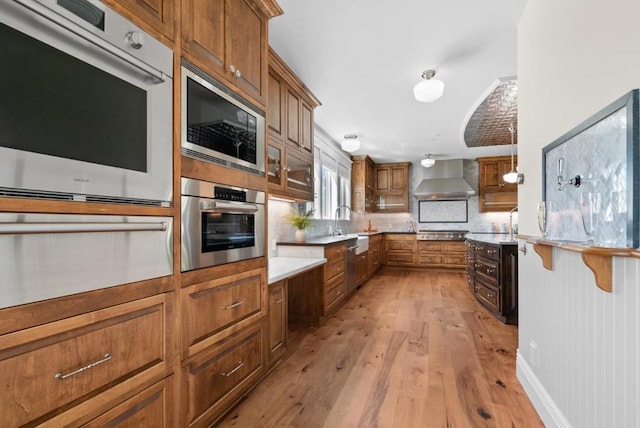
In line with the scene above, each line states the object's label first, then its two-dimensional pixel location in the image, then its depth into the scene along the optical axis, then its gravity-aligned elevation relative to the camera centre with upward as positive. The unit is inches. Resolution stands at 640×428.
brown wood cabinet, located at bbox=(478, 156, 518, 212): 264.2 +25.8
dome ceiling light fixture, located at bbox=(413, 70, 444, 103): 107.5 +45.5
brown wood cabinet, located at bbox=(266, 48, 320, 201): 100.0 +30.9
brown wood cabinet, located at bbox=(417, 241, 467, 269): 259.9 -34.4
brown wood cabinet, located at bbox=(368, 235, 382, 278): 231.3 -31.8
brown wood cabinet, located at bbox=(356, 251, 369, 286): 192.3 -35.4
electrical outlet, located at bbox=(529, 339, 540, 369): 72.4 -34.4
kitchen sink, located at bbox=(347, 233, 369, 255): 187.1 -19.5
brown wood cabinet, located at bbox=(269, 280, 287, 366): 90.5 -33.0
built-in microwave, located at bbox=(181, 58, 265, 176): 55.5 +19.5
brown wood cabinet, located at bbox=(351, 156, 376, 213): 263.3 +28.4
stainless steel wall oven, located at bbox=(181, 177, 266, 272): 55.4 -1.8
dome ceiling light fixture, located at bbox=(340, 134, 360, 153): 181.6 +43.0
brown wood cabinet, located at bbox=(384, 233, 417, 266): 274.4 -31.4
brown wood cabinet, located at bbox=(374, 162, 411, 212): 294.5 +27.8
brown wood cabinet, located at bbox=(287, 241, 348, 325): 130.4 -34.9
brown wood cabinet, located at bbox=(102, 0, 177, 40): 43.5 +31.7
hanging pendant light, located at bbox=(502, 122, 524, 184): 178.8 +24.3
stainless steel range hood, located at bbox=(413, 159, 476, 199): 268.5 +29.5
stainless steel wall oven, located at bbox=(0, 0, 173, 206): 32.4 +14.3
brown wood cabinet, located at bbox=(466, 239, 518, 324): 132.6 -30.1
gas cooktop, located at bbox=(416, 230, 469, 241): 261.7 -17.6
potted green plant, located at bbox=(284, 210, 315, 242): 142.9 -4.1
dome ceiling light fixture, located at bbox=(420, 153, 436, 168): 236.2 +41.9
